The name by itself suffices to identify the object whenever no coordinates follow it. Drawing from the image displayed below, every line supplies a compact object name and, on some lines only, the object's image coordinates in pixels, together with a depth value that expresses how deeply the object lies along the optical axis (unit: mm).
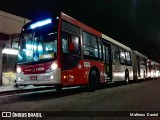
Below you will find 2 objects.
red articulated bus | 5074
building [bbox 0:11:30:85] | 10370
